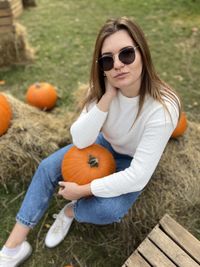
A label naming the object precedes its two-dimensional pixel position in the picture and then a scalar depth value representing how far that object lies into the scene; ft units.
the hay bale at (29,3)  22.71
